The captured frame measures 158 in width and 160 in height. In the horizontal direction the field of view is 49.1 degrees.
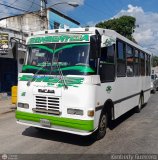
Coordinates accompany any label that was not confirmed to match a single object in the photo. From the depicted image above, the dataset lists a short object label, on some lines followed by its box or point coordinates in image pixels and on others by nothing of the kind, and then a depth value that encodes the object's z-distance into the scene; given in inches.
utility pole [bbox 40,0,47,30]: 547.2
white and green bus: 163.7
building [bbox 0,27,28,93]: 416.5
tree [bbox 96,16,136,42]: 1037.8
